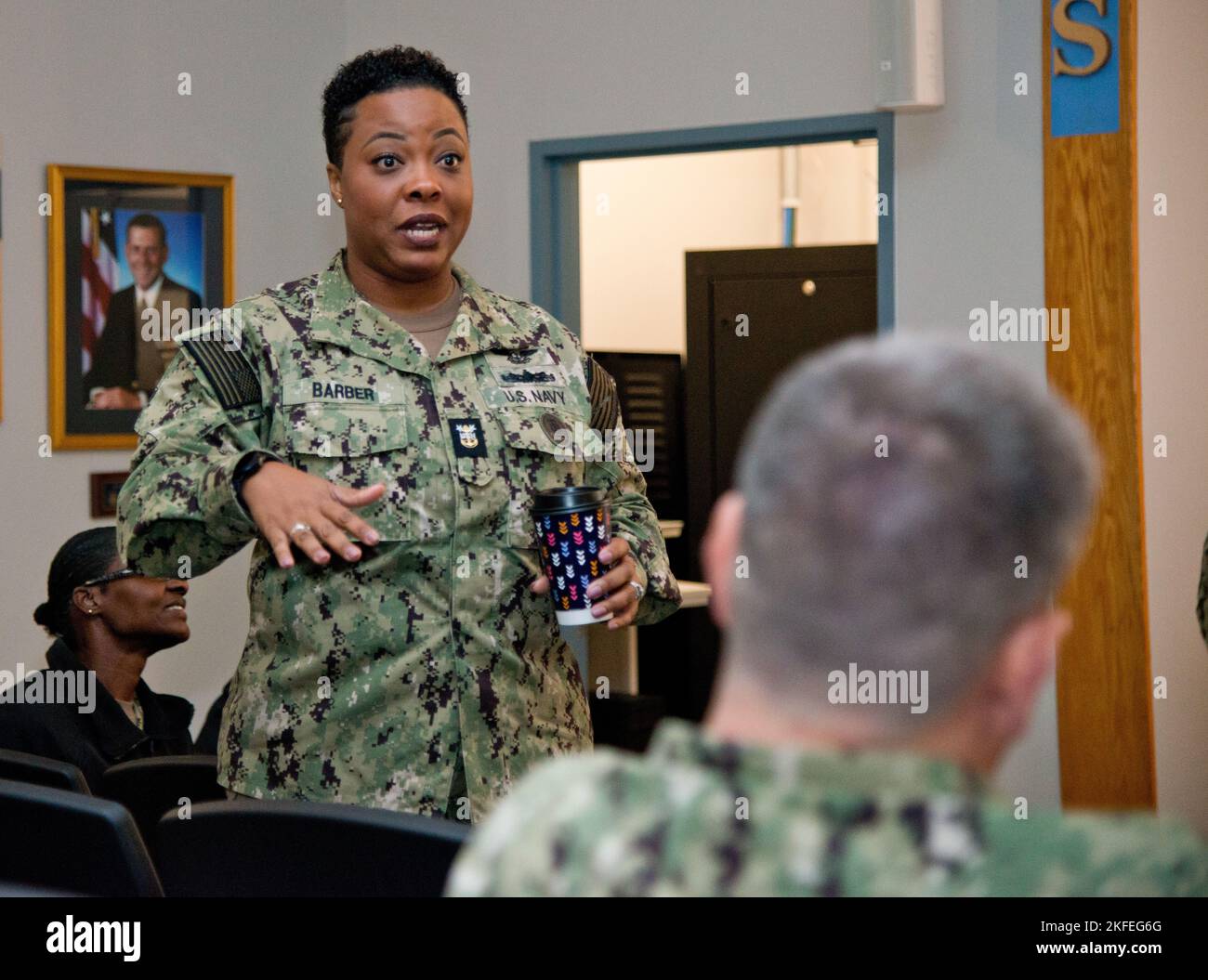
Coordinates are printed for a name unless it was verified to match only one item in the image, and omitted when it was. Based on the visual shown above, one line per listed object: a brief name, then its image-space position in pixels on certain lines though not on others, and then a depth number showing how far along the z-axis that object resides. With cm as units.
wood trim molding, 342
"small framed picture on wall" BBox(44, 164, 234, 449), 400
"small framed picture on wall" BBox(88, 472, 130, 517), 404
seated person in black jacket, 328
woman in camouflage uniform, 194
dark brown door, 511
